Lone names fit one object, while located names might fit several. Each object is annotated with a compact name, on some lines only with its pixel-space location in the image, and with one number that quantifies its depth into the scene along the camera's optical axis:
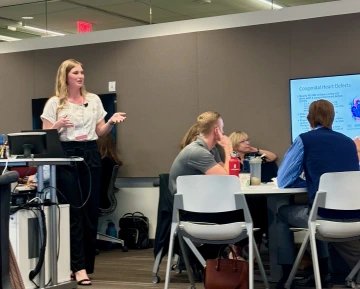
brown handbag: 4.07
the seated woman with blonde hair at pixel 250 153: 6.30
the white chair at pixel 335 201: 3.94
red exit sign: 7.75
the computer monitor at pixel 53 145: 4.51
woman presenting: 4.83
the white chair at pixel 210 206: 3.94
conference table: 4.50
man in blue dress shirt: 4.16
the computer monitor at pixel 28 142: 4.37
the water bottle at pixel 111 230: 7.45
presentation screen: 6.24
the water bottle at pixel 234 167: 4.62
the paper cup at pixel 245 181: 4.53
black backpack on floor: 7.20
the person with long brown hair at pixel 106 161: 7.02
